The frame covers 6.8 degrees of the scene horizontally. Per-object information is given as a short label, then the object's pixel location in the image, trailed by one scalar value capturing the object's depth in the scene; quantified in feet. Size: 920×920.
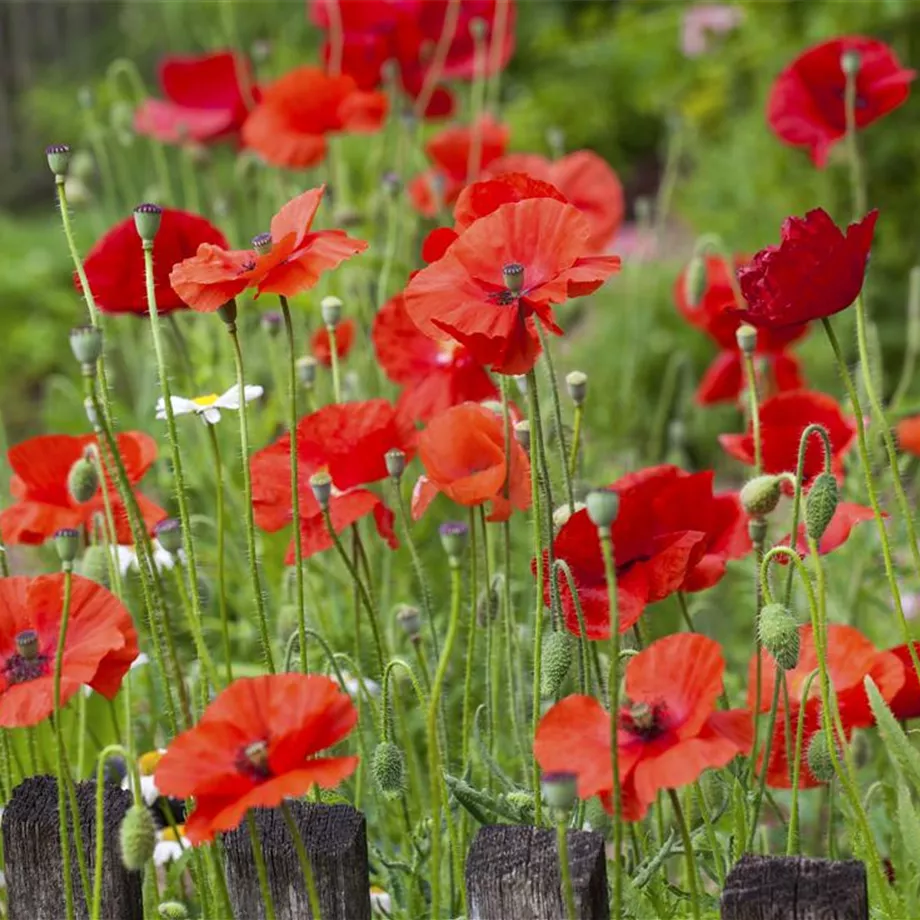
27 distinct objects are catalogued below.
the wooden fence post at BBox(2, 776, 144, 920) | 8.95
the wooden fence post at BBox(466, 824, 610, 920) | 8.71
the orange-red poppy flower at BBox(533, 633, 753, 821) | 8.61
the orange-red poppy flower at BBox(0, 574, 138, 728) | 8.88
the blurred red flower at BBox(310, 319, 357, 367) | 10.40
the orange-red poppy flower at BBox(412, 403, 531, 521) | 9.07
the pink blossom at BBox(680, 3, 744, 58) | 19.53
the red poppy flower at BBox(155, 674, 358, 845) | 8.56
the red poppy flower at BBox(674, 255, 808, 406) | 10.36
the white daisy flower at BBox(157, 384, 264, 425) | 9.24
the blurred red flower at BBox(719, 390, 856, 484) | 9.56
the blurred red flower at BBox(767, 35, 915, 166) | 10.03
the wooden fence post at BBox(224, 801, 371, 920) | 8.81
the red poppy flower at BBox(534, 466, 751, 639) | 8.99
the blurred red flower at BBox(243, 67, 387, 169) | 11.65
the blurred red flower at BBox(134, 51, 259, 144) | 13.57
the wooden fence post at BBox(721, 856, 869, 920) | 8.62
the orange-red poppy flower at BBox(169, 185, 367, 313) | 8.88
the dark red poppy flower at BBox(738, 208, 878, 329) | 8.93
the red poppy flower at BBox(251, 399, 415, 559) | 9.38
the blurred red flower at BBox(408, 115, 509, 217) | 12.55
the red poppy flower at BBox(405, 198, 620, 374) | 8.88
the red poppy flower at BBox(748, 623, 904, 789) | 9.26
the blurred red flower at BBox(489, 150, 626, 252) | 10.89
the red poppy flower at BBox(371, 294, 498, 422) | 9.67
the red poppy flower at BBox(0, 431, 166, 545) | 9.49
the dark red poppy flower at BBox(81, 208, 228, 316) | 9.37
